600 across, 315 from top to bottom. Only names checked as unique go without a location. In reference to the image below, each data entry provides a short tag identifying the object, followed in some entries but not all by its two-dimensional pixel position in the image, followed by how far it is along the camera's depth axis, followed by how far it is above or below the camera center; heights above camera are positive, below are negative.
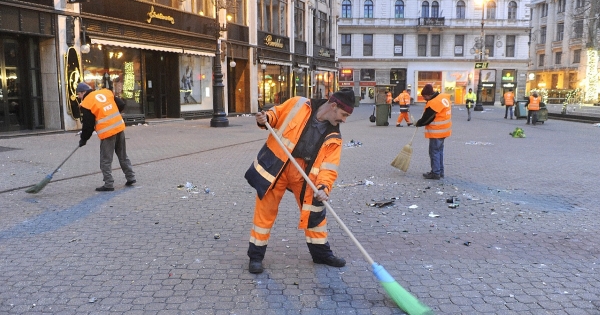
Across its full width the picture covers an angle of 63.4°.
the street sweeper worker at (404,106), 19.55 -0.46
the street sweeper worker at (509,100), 26.47 -0.30
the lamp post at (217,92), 18.28 +0.12
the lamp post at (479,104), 37.78 -0.73
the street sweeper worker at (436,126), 8.39 -0.55
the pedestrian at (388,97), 25.55 -0.11
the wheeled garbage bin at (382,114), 20.33 -0.80
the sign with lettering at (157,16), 18.80 +3.14
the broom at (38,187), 6.89 -1.28
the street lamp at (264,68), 28.22 +1.57
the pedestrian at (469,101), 25.68 -0.34
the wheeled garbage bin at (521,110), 26.52 -0.84
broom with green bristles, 3.30 -1.38
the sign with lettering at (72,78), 15.23 +0.56
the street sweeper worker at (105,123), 7.00 -0.40
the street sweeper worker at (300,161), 3.96 -0.54
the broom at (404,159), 8.73 -1.16
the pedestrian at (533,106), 21.57 -0.52
